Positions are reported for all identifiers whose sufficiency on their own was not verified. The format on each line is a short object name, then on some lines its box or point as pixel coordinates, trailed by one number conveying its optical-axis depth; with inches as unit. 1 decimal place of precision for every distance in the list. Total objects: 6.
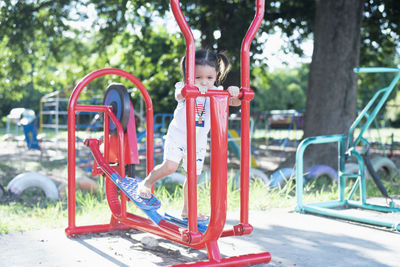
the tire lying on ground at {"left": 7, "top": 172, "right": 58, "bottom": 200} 195.8
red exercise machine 85.0
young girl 96.7
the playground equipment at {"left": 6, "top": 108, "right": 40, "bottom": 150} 370.3
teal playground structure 142.4
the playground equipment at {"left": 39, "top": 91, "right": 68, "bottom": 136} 757.4
